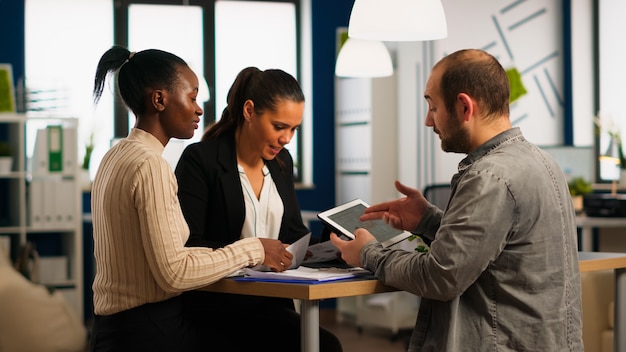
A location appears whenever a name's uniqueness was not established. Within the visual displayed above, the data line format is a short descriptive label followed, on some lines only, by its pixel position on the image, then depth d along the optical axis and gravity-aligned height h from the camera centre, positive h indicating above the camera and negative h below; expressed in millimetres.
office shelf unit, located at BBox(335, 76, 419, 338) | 6098 +121
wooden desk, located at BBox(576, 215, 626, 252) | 5352 -316
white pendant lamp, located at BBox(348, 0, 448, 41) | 2812 +504
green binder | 6105 +175
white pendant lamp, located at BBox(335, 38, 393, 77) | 4840 +625
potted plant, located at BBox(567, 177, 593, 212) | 6086 -115
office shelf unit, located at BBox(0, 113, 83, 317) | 6082 -200
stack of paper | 2104 -249
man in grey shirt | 1936 -160
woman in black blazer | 2523 -61
